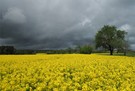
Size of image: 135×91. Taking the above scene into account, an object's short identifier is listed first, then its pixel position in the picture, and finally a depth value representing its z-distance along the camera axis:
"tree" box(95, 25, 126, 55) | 32.11
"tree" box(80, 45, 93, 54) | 33.20
